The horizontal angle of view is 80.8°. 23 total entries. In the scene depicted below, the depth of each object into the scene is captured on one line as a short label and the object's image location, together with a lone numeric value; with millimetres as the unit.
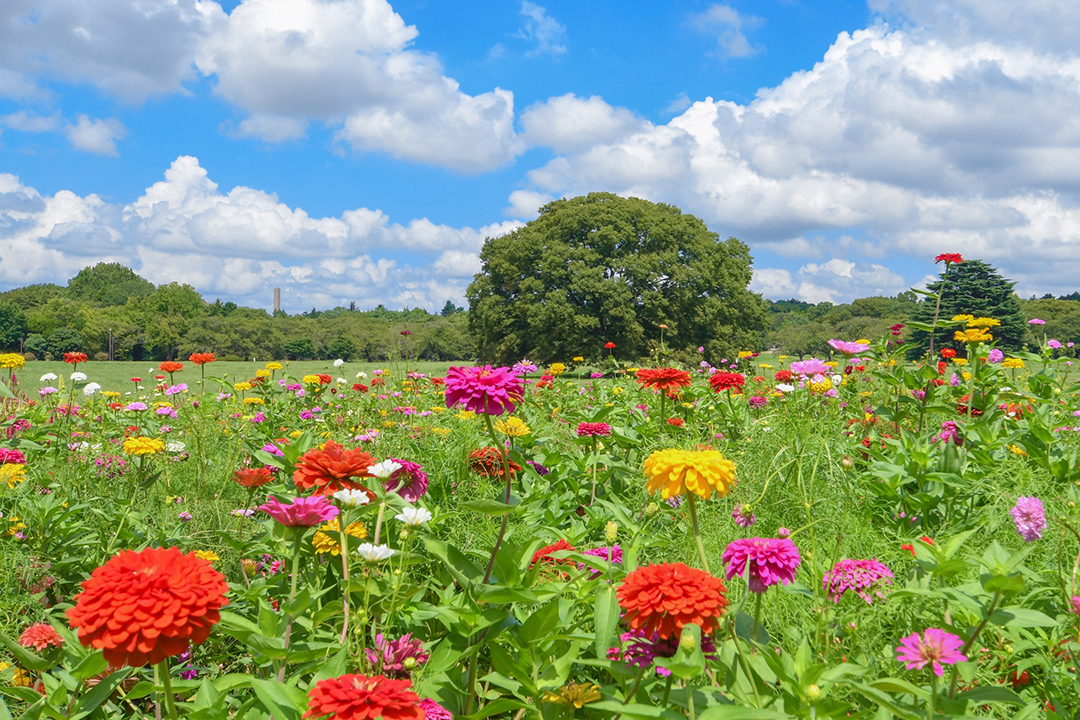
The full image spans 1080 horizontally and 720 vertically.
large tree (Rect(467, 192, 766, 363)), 23250
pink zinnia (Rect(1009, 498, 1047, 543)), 1408
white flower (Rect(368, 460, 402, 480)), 1391
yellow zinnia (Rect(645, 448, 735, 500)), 1399
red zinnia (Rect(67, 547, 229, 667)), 955
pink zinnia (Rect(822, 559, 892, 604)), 1427
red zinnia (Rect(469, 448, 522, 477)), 3141
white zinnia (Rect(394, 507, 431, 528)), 1341
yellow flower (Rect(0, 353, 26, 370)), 4246
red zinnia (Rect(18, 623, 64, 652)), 1755
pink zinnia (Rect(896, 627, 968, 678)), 1054
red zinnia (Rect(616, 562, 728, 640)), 1037
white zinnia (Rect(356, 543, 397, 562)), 1265
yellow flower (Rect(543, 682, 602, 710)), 1337
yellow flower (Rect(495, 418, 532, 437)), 2799
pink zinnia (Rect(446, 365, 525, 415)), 1503
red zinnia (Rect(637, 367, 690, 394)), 2846
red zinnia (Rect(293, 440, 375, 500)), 1486
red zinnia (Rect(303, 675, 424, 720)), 944
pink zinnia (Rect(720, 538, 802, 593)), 1209
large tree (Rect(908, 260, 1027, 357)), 23208
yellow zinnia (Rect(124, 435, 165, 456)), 2666
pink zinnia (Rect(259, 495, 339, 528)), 1308
